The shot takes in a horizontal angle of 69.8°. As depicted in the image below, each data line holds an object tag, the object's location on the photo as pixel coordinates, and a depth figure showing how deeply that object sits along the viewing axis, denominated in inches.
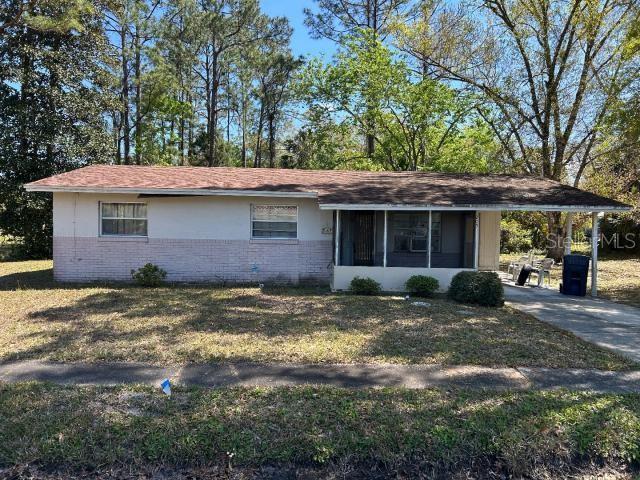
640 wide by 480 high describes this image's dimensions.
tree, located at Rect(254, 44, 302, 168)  1379.2
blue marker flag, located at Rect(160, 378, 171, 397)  192.4
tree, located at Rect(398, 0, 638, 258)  753.0
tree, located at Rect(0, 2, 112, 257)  764.6
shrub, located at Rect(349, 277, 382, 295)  462.6
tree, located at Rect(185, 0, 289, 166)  1241.4
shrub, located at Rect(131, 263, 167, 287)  487.5
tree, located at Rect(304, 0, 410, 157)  1104.8
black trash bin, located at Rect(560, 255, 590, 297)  490.6
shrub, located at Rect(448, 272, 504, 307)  413.4
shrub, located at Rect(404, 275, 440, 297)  454.9
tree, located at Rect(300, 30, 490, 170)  948.0
